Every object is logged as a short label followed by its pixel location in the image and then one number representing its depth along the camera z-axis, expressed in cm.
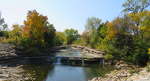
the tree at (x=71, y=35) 5024
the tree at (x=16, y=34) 1928
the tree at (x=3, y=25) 3926
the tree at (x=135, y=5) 1766
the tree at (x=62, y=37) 4917
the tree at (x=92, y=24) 3675
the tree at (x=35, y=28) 2012
